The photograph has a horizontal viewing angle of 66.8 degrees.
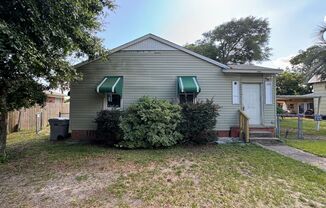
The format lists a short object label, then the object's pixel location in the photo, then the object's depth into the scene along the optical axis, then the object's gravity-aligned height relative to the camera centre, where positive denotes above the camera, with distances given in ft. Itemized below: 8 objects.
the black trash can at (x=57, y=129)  39.78 -3.22
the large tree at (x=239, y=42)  97.14 +27.98
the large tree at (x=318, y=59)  48.08 +10.62
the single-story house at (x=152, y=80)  38.42 +4.75
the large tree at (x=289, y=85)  140.97 +15.44
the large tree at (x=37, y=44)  20.15 +5.86
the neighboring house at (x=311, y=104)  90.89 +3.48
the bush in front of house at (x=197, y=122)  33.22 -1.50
